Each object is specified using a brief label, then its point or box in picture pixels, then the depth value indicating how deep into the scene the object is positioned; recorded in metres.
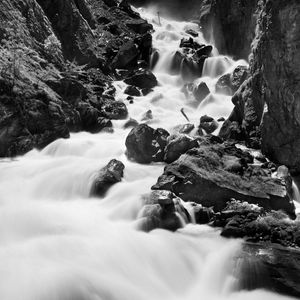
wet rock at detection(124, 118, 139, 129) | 21.94
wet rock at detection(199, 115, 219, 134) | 20.04
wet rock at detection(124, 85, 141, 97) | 26.37
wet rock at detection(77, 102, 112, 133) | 21.56
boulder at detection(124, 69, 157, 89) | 27.48
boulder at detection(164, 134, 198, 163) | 16.19
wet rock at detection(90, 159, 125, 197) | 14.11
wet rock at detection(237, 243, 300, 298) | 9.10
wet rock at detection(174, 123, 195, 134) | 19.75
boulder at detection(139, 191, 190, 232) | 11.62
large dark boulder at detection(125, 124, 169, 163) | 17.02
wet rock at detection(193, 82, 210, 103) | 25.22
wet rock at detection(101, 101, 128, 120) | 23.03
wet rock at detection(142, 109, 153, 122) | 23.04
